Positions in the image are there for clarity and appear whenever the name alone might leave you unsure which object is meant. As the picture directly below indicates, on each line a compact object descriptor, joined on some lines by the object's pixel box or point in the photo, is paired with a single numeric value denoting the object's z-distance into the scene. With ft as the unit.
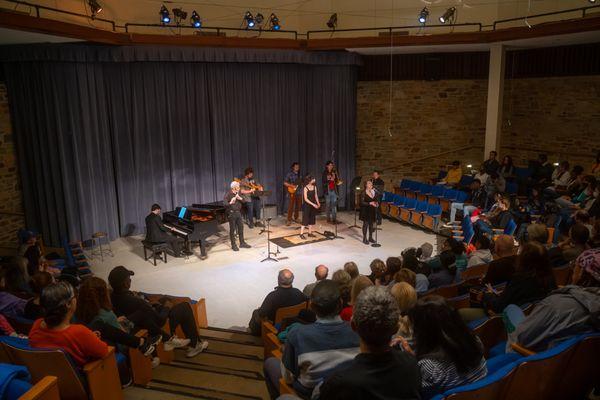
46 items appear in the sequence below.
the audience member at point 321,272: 18.24
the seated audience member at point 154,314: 15.96
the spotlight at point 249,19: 37.88
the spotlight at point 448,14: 38.01
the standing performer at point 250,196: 37.11
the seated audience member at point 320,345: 8.77
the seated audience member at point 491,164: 38.63
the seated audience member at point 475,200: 34.60
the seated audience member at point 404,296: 12.21
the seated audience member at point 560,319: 10.37
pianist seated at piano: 30.37
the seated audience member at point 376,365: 6.63
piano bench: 30.62
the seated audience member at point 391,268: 18.43
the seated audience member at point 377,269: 18.85
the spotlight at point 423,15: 38.65
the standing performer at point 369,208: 32.91
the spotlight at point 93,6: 30.92
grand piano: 31.45
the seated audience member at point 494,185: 35.37
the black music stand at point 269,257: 31.54
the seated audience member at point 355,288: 13.54
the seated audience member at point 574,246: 17.49
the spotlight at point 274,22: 39.11
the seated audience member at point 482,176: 37.11
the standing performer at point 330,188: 39.09
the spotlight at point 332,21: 40.52
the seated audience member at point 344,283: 15.89
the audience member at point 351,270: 18.45
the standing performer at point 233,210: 33.27
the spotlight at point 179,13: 35.73
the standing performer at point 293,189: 40.11
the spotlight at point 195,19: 36.19
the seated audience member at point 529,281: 13.12
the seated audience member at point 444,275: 17.90
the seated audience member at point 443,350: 8.61
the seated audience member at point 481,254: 20.66
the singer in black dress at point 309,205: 33.99
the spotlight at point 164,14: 35.09
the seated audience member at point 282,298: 17.44
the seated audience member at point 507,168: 39.19
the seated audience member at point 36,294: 15.97
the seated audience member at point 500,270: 16.33
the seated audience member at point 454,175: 41.01
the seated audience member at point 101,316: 13.67
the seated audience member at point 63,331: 11.51
